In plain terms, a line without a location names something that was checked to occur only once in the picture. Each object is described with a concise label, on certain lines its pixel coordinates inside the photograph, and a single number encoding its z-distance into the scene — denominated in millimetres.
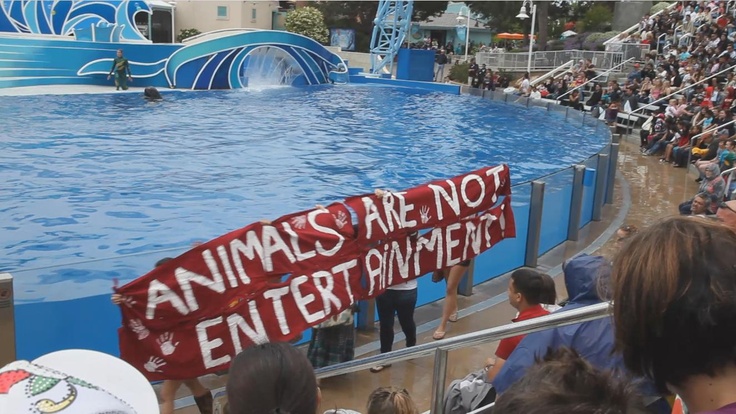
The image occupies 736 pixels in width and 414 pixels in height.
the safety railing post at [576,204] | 9742
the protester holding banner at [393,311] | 5906
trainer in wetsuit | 26938
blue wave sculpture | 26266
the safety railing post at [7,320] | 4391
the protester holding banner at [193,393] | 4848
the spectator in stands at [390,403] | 3357
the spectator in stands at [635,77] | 26969
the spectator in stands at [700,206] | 8695
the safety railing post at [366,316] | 6672
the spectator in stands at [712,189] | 9469
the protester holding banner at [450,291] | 6617
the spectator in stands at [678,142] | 16859
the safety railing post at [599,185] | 11005
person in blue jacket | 2914
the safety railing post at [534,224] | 8438
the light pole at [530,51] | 35206
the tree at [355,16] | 54562
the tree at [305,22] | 44938
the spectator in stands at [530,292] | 4418
